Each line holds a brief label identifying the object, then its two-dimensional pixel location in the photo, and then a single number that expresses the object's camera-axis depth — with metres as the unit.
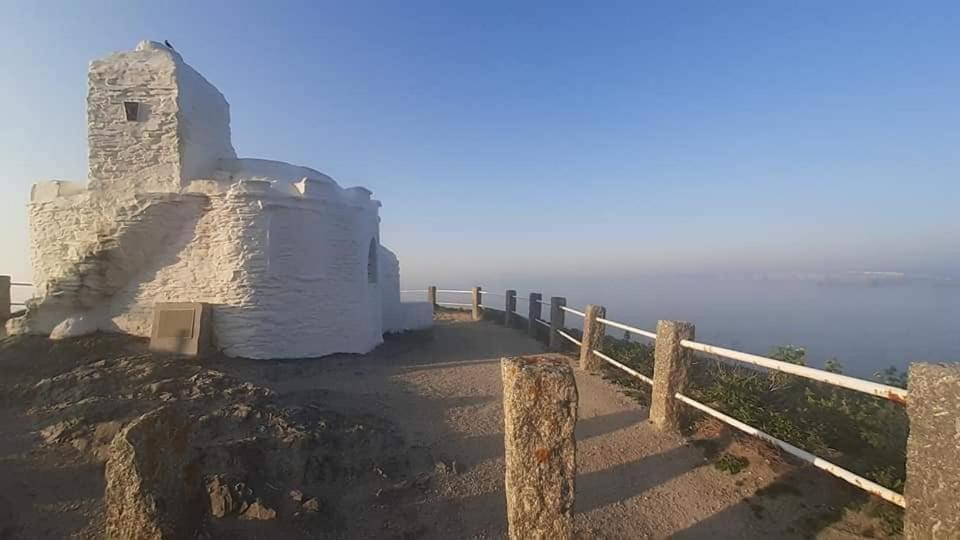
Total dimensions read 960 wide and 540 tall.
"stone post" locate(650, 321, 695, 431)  4.81
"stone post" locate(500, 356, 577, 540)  2.93
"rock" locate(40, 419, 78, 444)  4.93
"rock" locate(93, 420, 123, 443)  4.91
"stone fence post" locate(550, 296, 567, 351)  9.78
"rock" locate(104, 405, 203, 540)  3.01
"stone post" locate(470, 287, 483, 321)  15.92
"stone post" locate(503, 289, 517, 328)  13.52
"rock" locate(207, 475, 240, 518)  3.71
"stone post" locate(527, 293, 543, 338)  11.74
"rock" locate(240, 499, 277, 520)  3.71
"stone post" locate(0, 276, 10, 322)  9.80
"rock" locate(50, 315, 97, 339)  8.37
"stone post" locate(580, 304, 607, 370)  7.59
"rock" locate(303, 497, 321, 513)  3.87
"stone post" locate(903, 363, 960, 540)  2.28
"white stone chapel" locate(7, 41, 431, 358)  8.51
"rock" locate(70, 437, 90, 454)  4.78
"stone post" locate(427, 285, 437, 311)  18.20
